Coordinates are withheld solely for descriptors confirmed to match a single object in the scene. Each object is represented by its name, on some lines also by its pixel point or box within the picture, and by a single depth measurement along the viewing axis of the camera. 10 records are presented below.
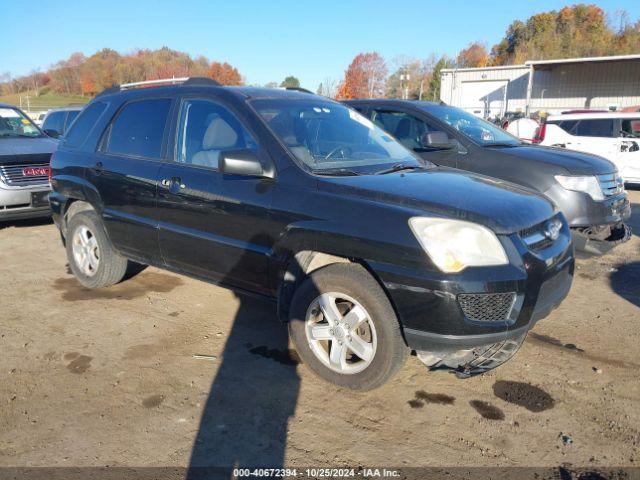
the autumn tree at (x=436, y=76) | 65.56
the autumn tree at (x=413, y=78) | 71.98
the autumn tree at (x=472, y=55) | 81.81
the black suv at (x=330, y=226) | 2.87
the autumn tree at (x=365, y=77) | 69.06
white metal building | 40.47
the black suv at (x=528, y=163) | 5.35
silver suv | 7.22
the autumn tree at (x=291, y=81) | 74.25
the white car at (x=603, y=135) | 11.83
